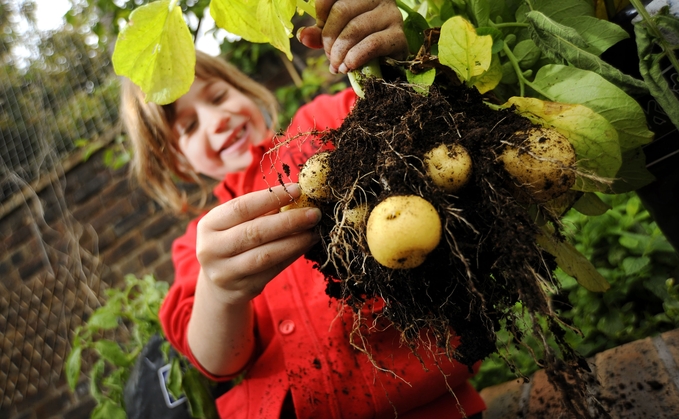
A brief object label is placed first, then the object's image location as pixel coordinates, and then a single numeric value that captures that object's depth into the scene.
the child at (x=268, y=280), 0.68
